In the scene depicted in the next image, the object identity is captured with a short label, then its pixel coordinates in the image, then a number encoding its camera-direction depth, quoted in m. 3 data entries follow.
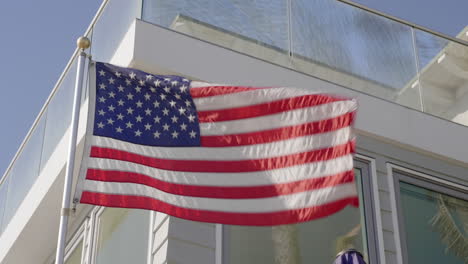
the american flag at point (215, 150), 7.11
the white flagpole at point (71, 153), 6.64
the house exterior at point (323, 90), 8.66
